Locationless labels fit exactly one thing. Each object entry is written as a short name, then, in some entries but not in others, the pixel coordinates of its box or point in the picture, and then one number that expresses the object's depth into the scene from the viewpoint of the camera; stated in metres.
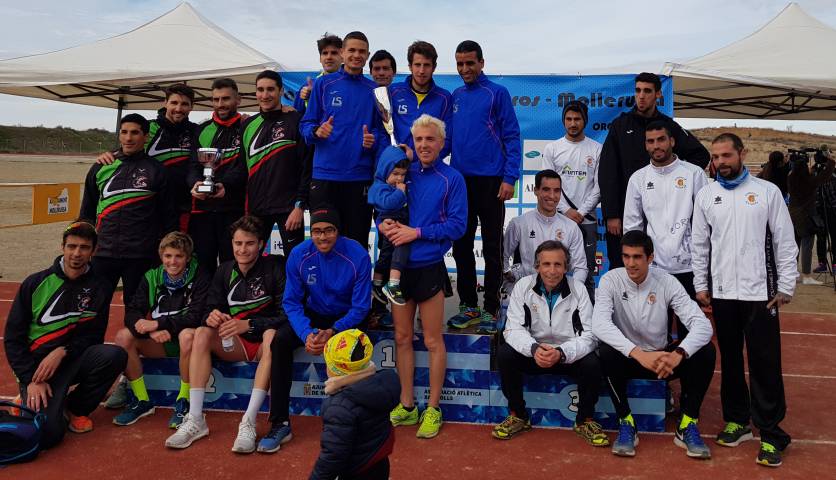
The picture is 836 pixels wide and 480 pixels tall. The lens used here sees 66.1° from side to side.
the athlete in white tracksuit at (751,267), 3.77
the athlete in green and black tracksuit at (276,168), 4.78
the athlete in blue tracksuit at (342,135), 4.64
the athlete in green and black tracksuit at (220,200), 4.91
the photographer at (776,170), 9.95
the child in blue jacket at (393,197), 4.02
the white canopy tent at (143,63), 7.40
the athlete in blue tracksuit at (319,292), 4.09
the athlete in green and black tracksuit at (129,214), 4.78
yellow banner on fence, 9.66
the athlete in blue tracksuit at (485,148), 4.70
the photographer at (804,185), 9.71
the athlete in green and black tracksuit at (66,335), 4.11
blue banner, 7.15
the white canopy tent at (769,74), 6.79
